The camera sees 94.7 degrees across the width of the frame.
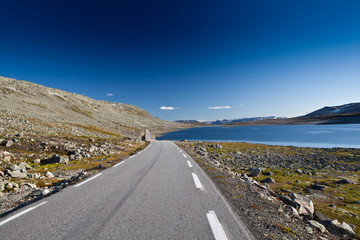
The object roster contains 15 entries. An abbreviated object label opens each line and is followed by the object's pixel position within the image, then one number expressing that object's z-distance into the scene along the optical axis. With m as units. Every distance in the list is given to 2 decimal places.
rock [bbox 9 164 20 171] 9.69
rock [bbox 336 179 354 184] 15.59
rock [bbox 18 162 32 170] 10.75
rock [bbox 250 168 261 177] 16.74
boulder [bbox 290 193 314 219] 6.78
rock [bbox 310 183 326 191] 13.89
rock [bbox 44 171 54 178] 10.03
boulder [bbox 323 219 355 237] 6.18
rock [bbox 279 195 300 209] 6.95
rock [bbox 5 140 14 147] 13.58
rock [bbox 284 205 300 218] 5.85
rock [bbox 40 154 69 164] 13.20
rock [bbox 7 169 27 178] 9.11
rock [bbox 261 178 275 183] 14.94
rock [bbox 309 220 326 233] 5.40
